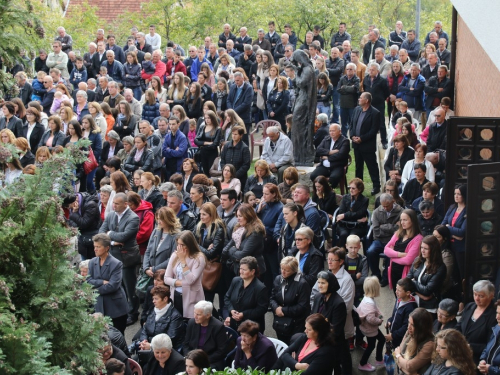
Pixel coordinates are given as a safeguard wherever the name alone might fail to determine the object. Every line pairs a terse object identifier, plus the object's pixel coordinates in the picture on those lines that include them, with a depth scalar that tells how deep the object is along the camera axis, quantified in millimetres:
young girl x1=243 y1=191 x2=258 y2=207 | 12975
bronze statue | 16875
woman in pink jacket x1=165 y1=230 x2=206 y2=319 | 11211
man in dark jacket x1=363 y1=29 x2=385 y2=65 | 24859
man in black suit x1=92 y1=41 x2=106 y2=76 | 24062
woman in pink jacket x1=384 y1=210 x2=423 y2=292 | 11453
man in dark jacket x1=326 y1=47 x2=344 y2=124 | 21734
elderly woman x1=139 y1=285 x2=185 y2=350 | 10531
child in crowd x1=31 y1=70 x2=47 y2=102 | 20891
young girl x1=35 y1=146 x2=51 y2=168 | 14555
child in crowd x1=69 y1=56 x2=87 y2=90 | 23062
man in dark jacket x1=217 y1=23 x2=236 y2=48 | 26422
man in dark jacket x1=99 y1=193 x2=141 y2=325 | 12328
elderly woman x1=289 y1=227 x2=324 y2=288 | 11023
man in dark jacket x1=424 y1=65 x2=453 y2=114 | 19141
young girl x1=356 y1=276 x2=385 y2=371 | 10641
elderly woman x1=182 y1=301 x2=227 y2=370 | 10047
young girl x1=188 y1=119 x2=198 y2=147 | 17514
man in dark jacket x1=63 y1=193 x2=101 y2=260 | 12953
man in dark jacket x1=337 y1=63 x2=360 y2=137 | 19641
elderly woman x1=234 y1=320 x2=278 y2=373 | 9575
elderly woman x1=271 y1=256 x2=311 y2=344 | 10438
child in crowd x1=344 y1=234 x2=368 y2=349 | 11281
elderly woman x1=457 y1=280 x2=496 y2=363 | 9383
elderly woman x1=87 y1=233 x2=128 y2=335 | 11062
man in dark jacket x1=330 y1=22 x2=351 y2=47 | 26438
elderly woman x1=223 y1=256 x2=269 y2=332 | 10594
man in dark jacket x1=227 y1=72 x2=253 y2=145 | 19156
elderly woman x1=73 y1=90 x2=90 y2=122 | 18812
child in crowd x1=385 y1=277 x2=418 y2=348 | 10133
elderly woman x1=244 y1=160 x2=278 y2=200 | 13953
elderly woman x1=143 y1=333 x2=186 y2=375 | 9602
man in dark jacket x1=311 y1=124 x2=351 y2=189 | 15695
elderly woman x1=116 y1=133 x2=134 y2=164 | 16094
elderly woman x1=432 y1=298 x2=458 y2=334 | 9438
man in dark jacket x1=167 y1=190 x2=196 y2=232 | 12617
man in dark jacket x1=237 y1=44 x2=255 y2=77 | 23097
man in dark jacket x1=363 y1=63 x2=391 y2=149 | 19328
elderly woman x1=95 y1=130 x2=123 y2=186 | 16609
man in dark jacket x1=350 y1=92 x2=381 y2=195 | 16625
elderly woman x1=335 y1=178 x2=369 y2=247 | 13047
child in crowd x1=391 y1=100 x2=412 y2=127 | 17009
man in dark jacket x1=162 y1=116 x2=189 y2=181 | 16531
